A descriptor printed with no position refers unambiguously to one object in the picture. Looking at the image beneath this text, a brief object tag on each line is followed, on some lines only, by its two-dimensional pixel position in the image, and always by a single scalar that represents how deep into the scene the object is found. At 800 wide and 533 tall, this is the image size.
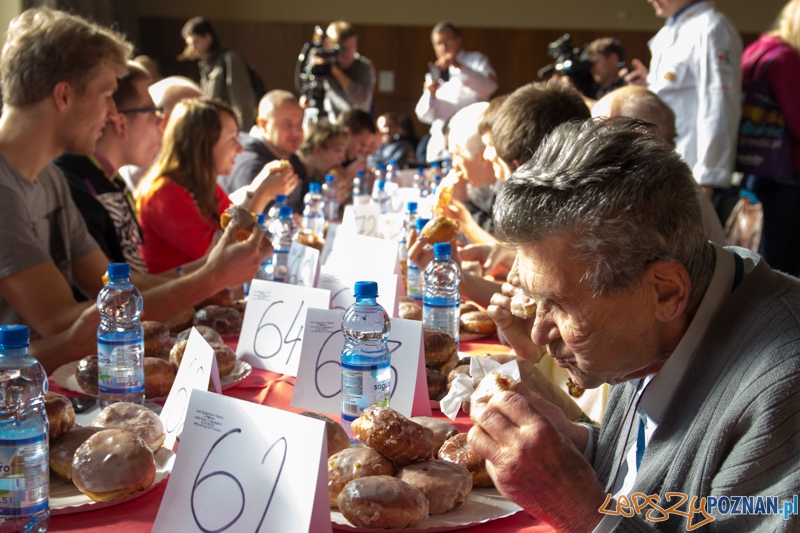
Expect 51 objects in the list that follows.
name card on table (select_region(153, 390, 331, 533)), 1.01
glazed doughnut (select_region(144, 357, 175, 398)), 1.69
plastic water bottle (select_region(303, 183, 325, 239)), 3.90
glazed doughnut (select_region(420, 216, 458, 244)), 2.55
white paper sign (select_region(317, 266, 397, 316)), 2.05
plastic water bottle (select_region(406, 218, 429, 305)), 2.63
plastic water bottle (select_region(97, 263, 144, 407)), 1.60
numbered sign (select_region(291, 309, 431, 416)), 1.57
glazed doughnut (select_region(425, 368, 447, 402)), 1.69
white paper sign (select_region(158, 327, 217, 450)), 1.39
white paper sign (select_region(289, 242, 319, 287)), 2.40
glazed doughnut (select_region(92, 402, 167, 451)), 1.34
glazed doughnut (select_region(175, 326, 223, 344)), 1.94
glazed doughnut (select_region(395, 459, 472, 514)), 1.14
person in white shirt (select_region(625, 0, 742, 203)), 3.95
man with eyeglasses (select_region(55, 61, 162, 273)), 2.91
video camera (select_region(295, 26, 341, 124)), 7.13
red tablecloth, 1.14
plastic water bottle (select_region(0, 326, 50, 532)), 1.05
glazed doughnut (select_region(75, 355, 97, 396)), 1.71
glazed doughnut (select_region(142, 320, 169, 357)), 1.94
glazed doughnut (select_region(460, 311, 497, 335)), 2.31
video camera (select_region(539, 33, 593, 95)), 5.21
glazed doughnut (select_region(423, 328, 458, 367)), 1.76
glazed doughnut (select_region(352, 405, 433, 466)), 1.20
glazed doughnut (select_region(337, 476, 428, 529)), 1.07
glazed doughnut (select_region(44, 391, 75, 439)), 1.29
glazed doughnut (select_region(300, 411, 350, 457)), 1.28
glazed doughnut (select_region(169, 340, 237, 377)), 1.80
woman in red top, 3.38
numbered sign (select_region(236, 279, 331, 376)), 1.91
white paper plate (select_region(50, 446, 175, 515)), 1.16
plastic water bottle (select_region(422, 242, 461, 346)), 2.07
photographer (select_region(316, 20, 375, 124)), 7.77
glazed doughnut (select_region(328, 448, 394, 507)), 1.16
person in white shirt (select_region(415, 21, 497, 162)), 6.89
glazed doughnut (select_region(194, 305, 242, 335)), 2.34
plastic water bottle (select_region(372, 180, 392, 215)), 4.51
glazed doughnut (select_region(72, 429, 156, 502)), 1.17
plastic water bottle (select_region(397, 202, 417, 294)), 3.07
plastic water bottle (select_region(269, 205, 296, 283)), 2.93
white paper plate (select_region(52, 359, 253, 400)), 1.79
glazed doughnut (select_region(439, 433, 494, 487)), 1.26
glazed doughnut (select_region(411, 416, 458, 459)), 1.37
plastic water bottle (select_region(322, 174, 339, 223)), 5.12
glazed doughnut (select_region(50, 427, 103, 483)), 1.24
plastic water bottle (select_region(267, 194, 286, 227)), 3.58
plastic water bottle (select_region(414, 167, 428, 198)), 5.16
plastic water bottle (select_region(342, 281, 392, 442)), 1.46
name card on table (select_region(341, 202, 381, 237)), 3.29
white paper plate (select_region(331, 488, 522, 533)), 1.11
